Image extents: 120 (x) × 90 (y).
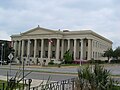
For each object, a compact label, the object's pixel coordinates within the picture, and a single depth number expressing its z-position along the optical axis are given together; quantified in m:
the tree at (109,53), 51.64
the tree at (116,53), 52.28
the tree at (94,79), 5.21
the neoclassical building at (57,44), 48.95
